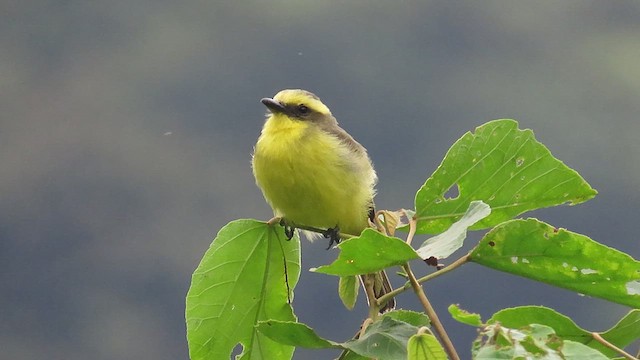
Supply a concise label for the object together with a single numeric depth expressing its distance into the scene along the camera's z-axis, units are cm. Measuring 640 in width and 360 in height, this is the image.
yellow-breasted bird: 620
